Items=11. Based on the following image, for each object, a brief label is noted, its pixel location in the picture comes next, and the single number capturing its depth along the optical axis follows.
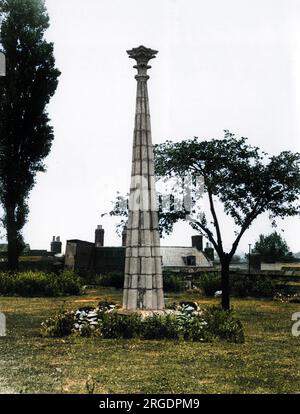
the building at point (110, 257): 32.75
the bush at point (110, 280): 26.84
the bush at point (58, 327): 10.34
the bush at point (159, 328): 9.81
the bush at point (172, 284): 25.93
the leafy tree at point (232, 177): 18.97
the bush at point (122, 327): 9.87
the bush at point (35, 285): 21.14
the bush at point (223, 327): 10.08
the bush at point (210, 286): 22.94
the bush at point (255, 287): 22.42
